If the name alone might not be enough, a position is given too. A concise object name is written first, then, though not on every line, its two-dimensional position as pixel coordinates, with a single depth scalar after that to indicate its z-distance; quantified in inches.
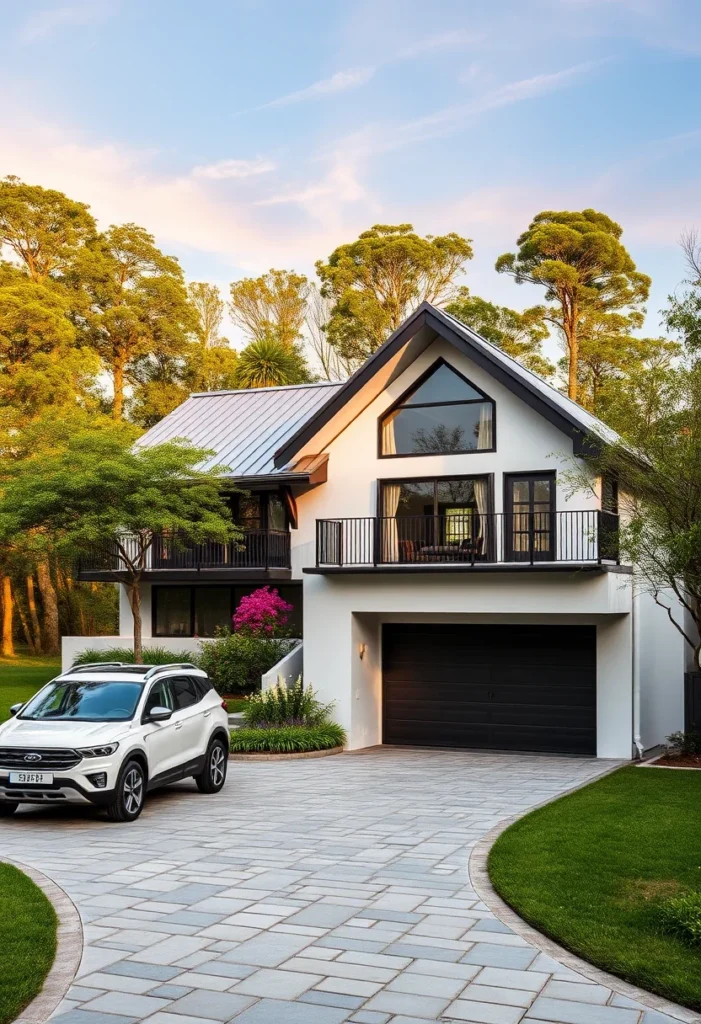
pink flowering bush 972.6
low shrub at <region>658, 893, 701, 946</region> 292.7
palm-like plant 1585.9
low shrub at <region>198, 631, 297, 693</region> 956.6
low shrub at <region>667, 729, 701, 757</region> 739.4
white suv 473.4
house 783.7
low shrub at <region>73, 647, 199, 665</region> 1035.6
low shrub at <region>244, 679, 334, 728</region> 811.4
